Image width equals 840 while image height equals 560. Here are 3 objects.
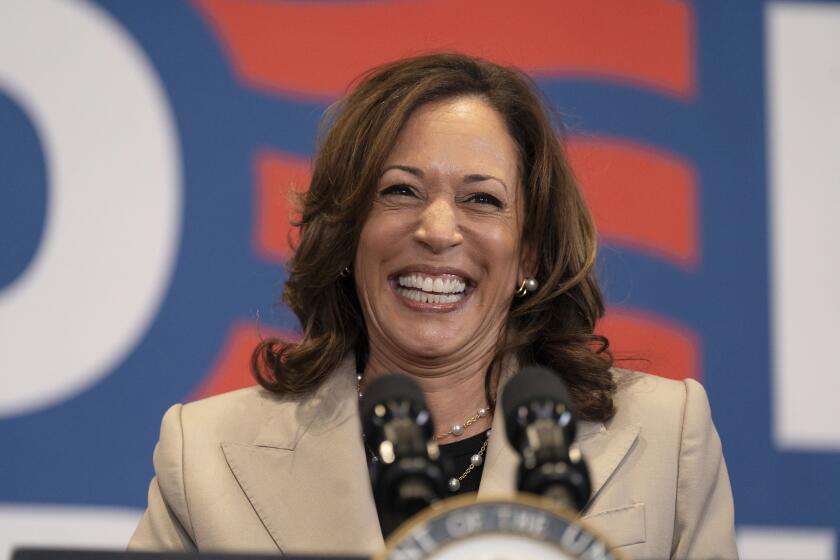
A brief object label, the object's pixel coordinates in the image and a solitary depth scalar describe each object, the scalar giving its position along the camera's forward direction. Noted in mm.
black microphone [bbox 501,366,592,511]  4413
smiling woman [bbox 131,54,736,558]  4815
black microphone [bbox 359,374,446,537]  4414
